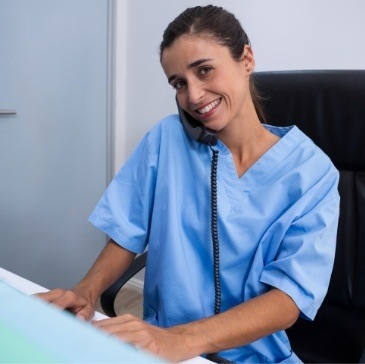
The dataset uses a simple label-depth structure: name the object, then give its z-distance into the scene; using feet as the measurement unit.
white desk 1.87
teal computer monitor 0.87
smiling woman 2.28
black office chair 2.73
